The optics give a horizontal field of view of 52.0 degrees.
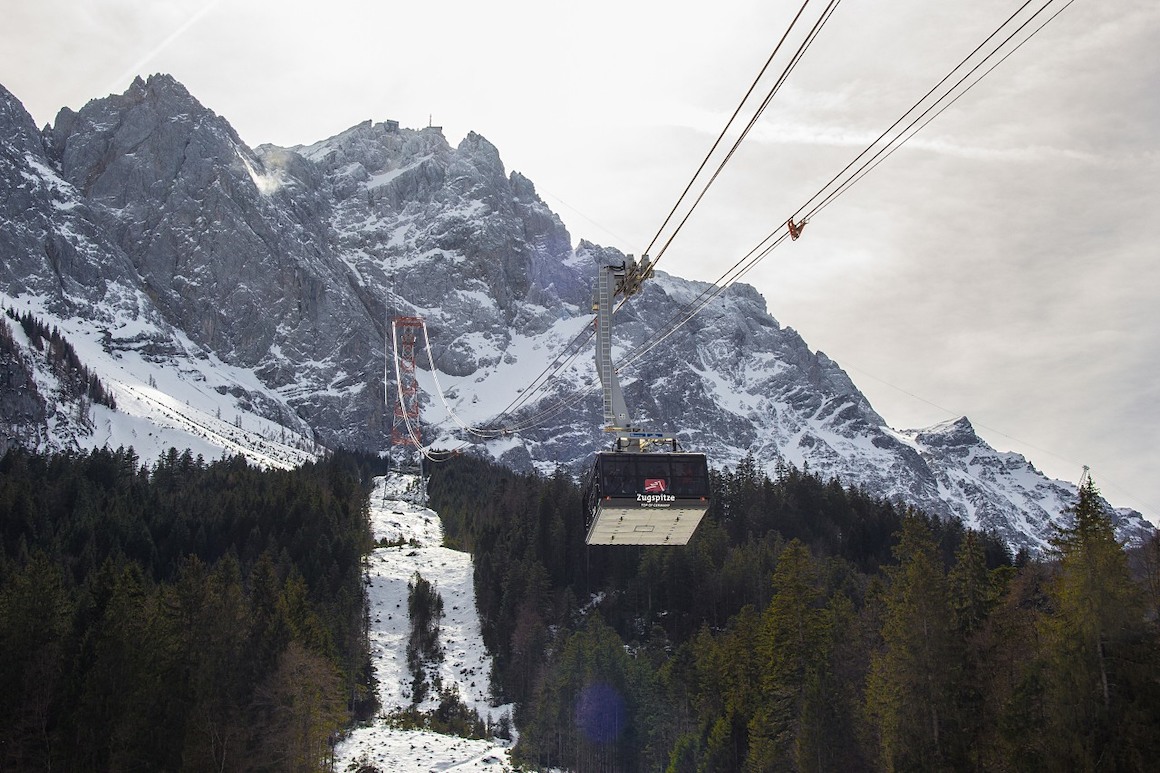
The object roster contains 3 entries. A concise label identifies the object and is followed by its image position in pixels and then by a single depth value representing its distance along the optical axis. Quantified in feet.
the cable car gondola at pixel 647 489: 125.18
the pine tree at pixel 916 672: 148.05
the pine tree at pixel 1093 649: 119.96
